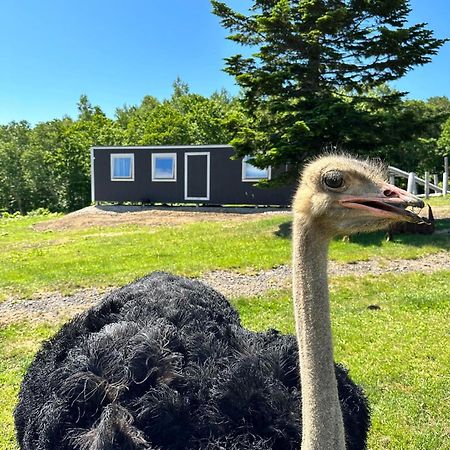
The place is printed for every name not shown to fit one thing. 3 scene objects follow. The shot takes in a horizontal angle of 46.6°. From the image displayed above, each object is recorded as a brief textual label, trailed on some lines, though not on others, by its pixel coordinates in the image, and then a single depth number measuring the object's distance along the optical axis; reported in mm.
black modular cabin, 18812
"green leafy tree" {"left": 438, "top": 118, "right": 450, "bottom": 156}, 27828
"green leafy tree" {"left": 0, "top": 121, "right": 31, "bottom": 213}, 34812
